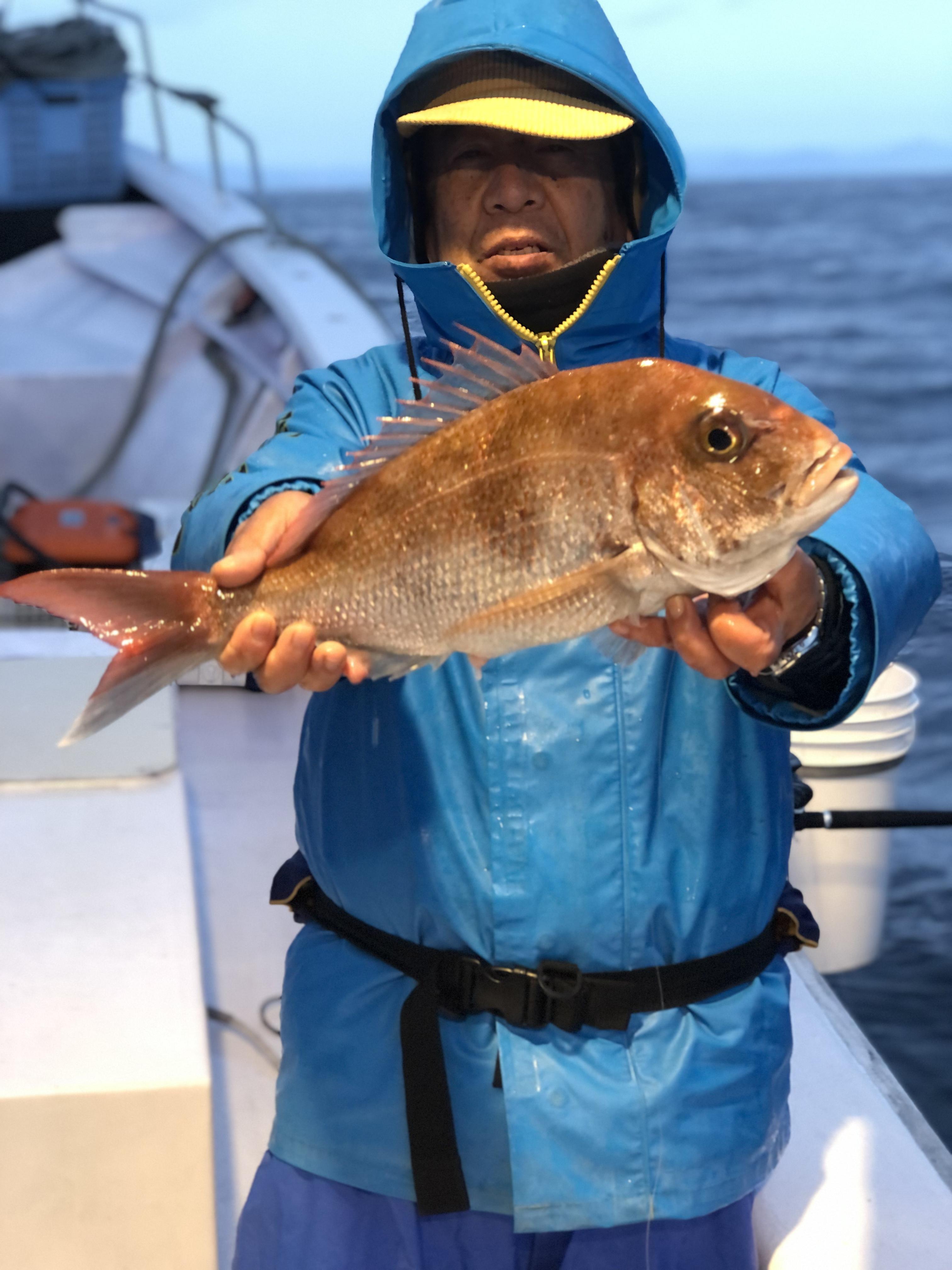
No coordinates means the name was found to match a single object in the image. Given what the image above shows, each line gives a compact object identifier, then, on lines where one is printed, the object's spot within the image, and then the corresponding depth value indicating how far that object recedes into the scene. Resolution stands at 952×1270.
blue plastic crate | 8.57
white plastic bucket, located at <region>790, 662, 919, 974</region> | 3.48
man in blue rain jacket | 1.83
